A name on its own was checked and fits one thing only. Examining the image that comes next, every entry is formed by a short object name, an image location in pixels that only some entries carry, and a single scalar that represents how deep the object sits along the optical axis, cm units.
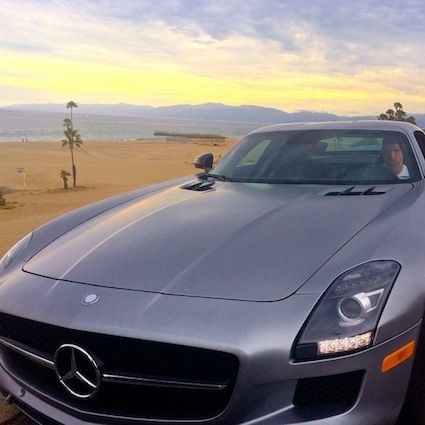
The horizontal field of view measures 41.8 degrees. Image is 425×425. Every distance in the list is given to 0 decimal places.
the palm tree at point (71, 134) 2516
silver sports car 197
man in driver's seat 361
